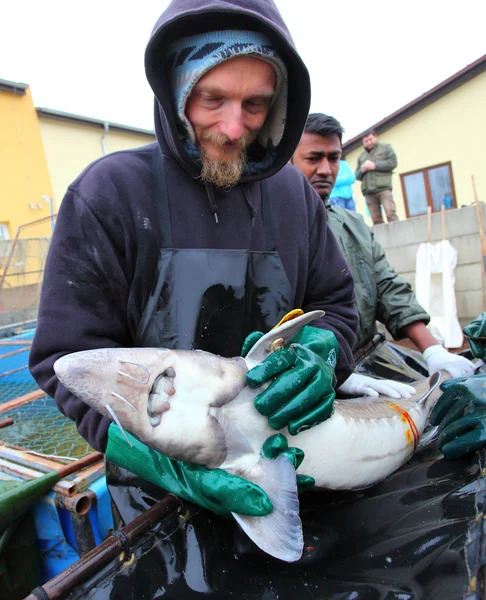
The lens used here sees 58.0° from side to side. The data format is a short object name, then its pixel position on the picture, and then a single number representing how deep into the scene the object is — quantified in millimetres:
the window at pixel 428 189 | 11515
